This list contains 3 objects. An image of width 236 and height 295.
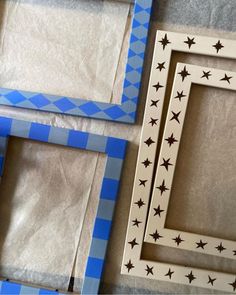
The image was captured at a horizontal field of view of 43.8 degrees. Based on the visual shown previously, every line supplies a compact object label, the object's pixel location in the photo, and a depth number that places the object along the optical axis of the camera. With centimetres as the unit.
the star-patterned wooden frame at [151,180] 48
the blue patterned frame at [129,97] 49
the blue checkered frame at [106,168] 49
